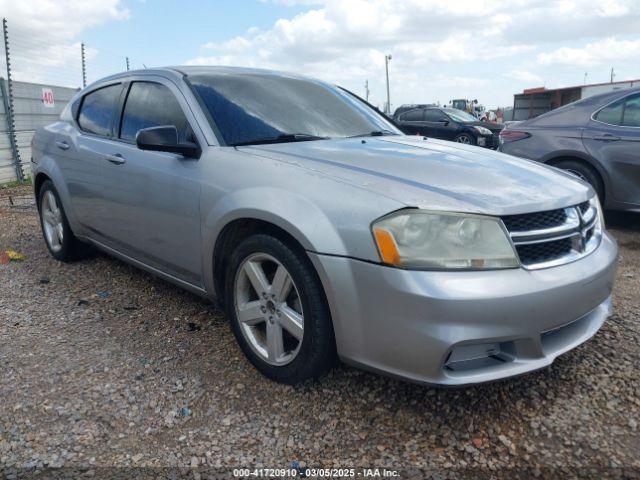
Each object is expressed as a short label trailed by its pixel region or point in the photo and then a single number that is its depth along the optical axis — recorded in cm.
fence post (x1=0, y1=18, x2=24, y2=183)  947
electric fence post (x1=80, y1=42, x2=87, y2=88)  1070
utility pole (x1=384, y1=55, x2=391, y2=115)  3885
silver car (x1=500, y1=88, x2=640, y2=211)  518
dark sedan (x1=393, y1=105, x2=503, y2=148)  1495
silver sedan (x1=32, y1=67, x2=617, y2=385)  202
